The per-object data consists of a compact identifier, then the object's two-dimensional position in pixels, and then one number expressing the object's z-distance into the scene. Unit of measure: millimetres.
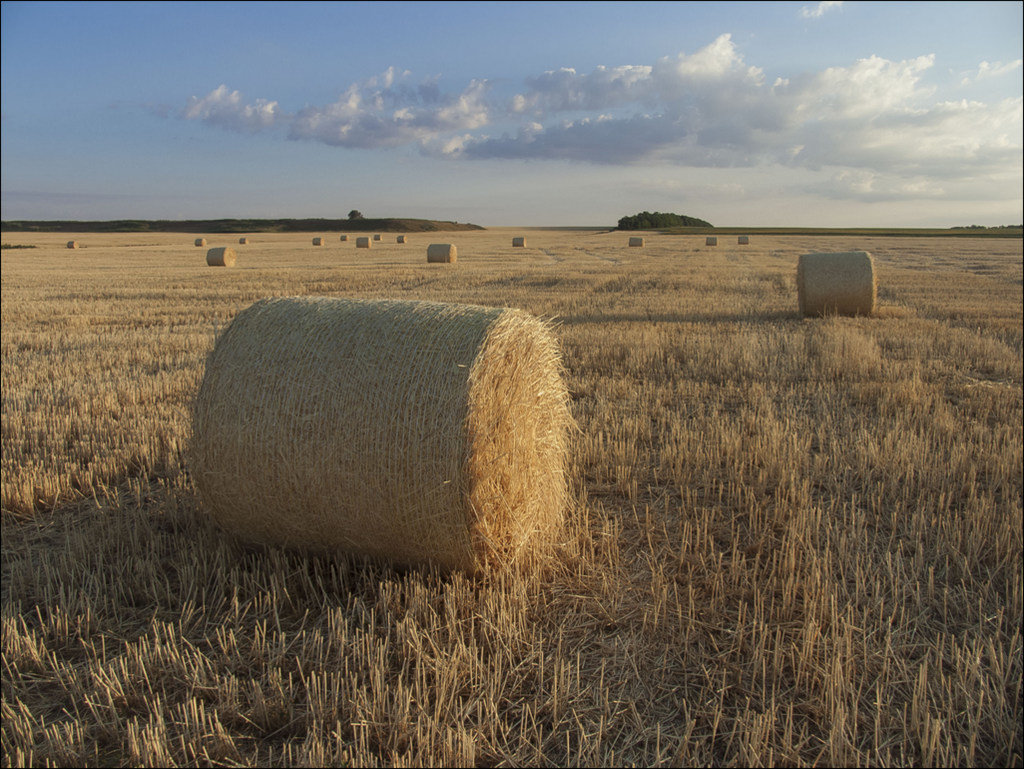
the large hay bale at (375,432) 3385
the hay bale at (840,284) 12391
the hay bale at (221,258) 28219
